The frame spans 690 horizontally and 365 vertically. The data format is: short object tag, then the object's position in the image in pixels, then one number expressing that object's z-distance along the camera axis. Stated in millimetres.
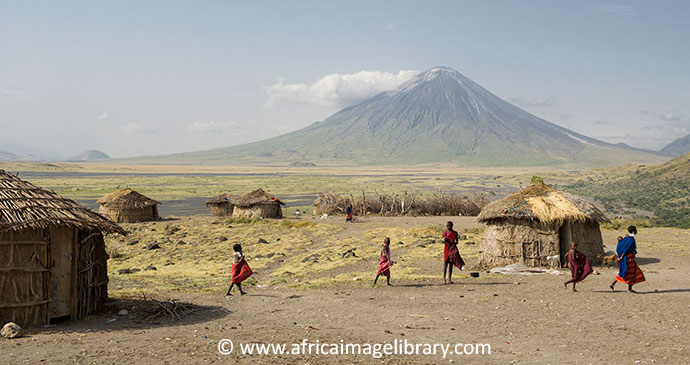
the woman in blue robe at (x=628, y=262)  11844
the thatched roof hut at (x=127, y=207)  30906
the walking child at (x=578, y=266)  12461
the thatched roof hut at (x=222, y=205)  34656
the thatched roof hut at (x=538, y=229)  16141
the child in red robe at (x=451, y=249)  13539
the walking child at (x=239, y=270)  12797
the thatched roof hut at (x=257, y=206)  32456
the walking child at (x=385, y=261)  13680
